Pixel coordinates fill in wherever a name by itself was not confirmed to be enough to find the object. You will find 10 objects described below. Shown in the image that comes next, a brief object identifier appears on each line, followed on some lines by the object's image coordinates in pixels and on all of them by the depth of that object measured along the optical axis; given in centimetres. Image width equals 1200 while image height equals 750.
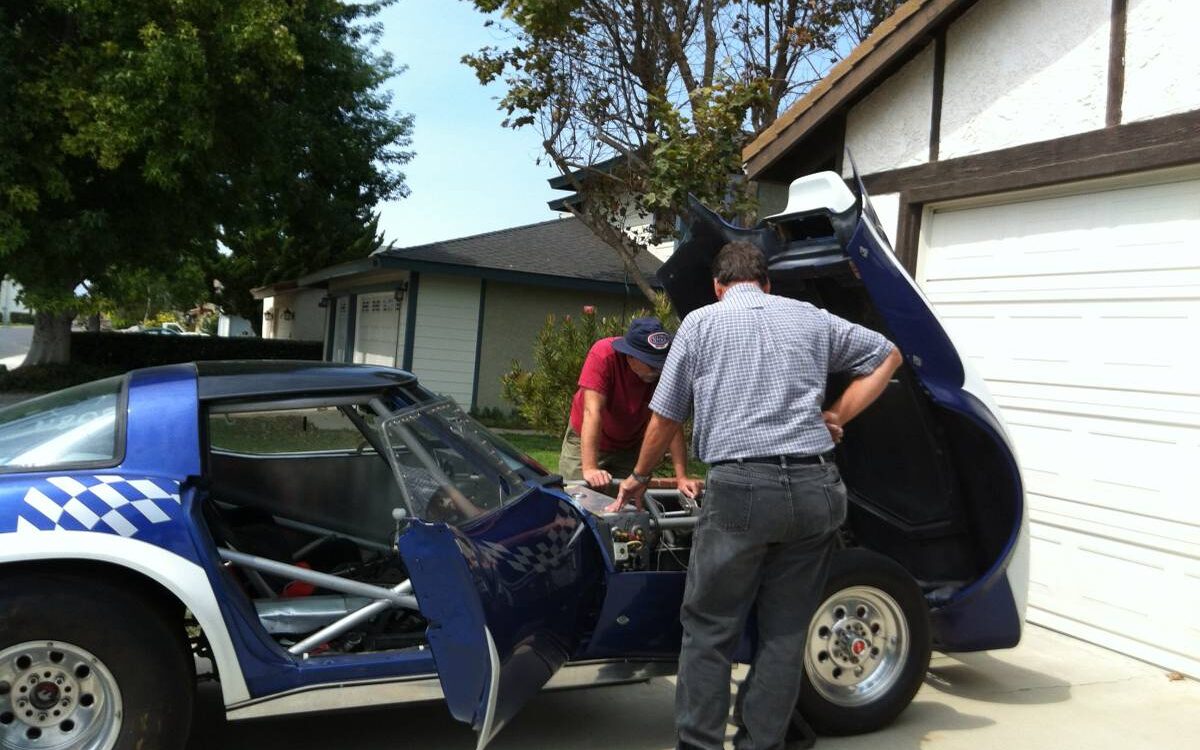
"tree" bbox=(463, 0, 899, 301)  1259
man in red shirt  471
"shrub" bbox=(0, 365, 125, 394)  1892
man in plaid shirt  331
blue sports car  305
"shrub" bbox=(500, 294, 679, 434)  1030
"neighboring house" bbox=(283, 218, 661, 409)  1744
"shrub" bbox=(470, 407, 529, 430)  1675
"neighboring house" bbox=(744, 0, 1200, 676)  505
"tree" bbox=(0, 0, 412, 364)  1484
